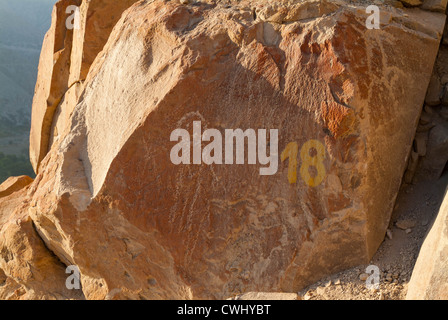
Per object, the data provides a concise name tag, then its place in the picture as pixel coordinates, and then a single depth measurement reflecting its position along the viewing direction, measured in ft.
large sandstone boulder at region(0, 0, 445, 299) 9.64
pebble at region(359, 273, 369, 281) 9.44
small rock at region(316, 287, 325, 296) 9.41
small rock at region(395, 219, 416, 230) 10.21
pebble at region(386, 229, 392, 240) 10.17
